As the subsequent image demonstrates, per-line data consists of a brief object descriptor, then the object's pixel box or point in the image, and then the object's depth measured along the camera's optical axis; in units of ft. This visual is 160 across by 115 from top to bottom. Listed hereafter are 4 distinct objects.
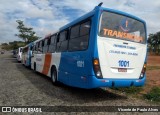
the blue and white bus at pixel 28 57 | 37.75
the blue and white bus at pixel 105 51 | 13.51
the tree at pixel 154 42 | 153.10
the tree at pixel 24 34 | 147.05
